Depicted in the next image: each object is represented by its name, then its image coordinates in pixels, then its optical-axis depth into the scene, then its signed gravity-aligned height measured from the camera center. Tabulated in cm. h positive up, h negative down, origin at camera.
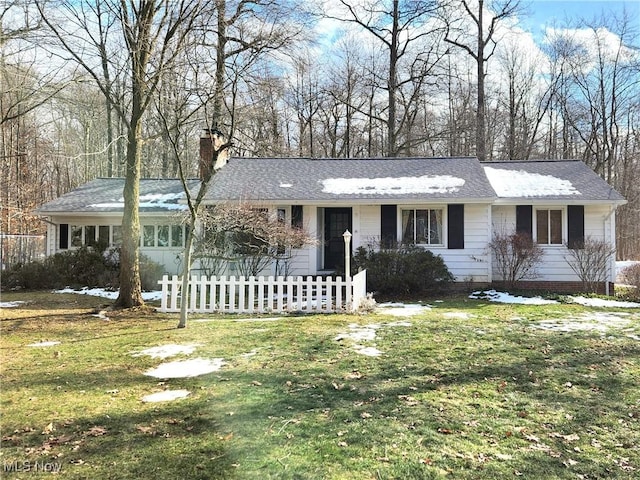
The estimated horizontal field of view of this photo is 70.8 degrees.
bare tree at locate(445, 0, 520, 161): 2456 +1149
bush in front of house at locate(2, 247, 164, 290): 1402 -94
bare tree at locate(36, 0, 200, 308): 861 +359
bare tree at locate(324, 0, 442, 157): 2555 +1127
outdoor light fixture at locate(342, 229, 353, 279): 962 -7
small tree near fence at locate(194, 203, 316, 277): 1118 +5
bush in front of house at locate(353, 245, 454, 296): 1220 -80
